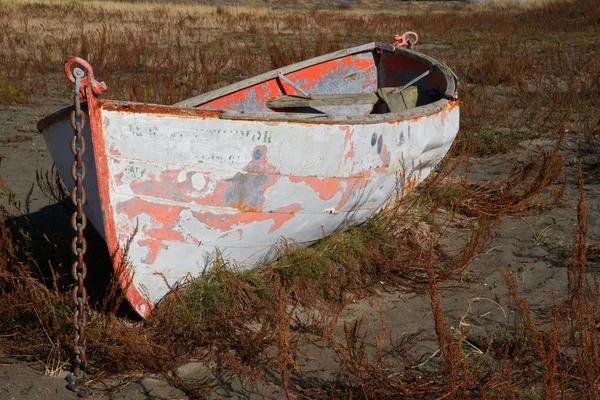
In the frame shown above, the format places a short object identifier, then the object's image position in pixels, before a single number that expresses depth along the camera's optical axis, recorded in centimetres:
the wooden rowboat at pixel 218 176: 311
